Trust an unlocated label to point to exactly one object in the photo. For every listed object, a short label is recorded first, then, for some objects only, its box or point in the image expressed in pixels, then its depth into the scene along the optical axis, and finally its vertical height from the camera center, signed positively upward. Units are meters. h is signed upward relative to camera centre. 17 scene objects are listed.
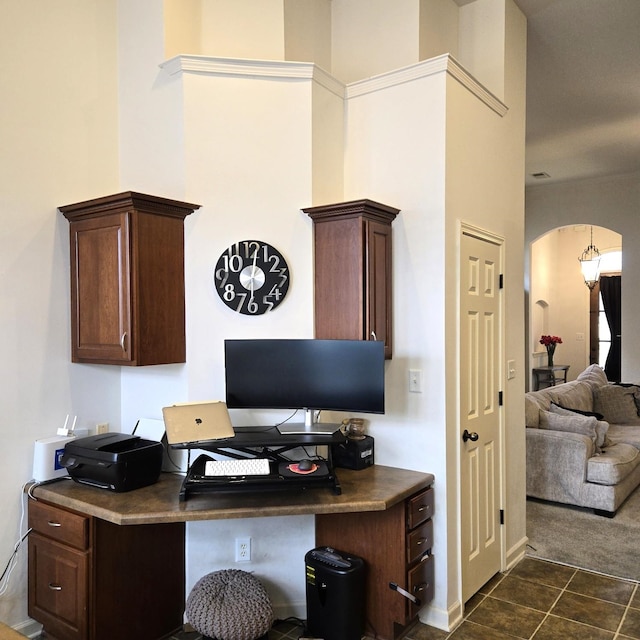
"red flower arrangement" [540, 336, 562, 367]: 8.95 -0.30
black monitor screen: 2.70 -0.23
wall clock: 2.85 +0.25
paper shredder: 2.56 -1.24
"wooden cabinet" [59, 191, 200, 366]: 2.62 +0.23
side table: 8.70 -0.80
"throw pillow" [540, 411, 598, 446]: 4.59 -0.81
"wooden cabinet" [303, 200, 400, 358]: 2.77 +0.28
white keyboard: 2.43 -0.62
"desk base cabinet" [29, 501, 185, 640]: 2.40 -1.13
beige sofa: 4.35 -1.06
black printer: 2.48 -0.61
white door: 2.99 -0.47
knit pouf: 2.47 -1.25
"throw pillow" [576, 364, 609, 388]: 6.14 -0.58
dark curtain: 9.17 +0.31
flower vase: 8.95 -0.43
